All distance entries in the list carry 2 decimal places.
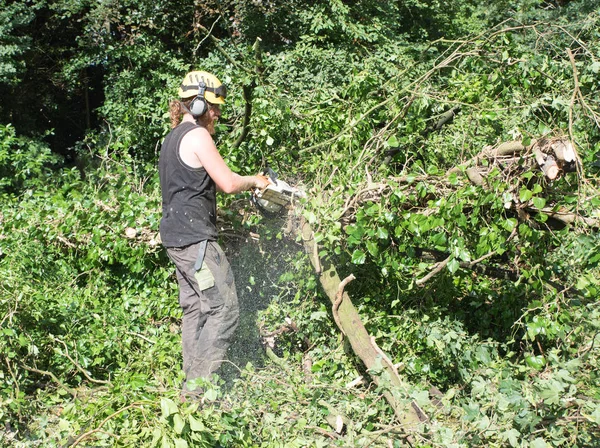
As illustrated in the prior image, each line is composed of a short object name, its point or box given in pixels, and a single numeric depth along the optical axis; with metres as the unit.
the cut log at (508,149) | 3.55
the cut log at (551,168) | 3.40
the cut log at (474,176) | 3.65
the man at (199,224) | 3.75
